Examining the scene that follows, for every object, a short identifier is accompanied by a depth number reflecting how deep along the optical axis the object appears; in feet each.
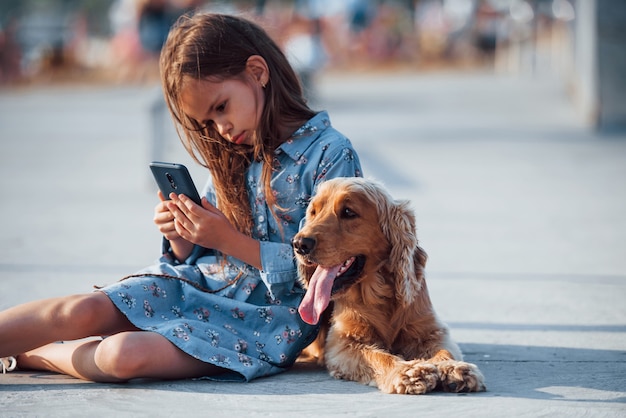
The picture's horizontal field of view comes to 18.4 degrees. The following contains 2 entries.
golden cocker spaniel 24.56
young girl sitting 25.89
